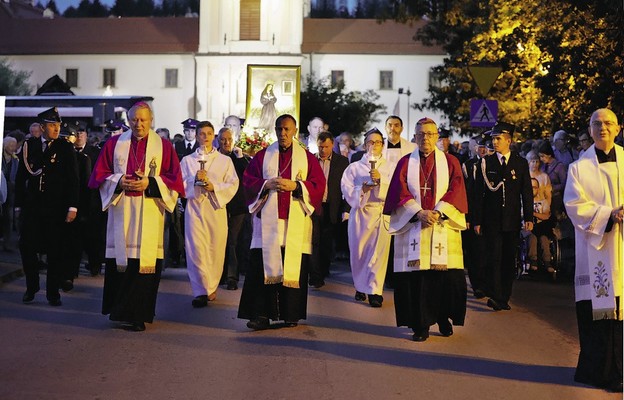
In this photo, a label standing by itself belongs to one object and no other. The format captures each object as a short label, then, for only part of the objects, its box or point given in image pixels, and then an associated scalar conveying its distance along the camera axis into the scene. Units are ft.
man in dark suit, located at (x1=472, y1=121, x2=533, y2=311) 43.42
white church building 264.52
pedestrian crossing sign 69.87
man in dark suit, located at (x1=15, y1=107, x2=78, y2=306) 42.88
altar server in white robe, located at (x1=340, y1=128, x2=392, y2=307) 45.11
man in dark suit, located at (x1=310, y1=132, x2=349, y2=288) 52.34
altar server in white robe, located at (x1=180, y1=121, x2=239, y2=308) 44.32
